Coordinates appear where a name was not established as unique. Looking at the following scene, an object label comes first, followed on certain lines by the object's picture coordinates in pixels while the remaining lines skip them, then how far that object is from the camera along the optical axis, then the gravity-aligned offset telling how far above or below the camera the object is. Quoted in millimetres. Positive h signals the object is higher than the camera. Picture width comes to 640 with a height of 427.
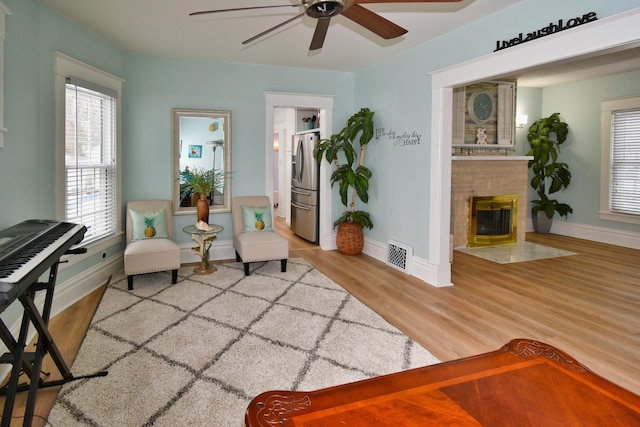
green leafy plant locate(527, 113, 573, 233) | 6855 +520
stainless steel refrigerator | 6145 +44
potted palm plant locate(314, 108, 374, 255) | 5172 +280
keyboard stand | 1628 -801
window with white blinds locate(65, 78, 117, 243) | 3631 +308
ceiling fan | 1991 +1004
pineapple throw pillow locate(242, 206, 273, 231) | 4941 -355
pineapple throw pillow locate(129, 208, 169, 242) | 4406 -402
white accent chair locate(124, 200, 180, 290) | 3898 -672
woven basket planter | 5469 -633
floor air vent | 4629 -758
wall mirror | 5016 +528
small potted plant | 4585 +71
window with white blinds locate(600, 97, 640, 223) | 6078 +561
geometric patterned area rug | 2084 -1084
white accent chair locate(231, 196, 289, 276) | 4414 -627
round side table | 4452 -592
